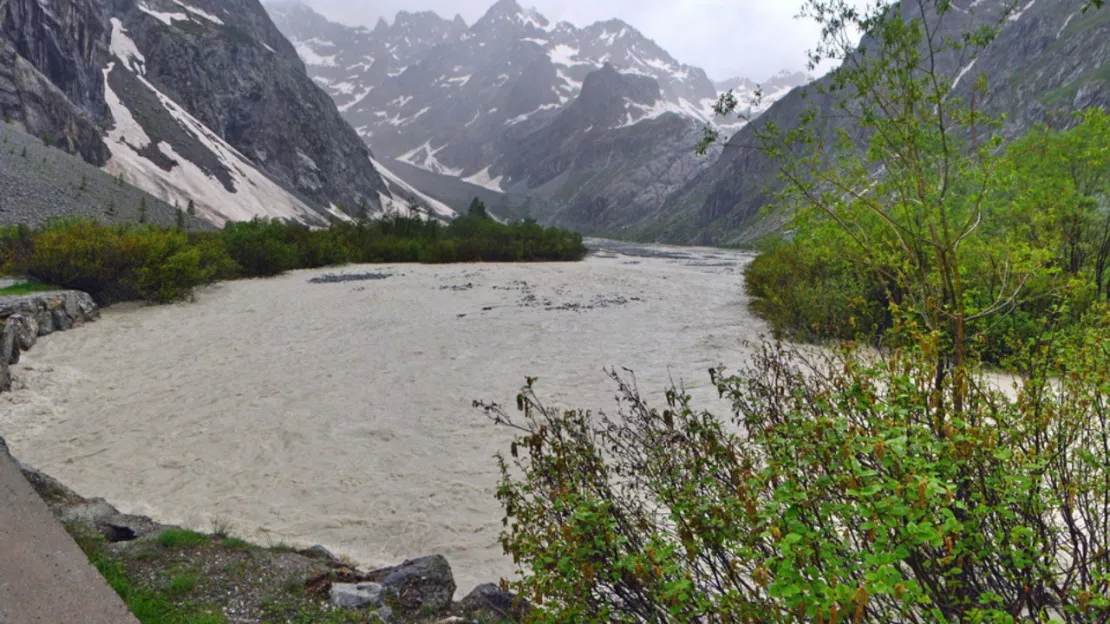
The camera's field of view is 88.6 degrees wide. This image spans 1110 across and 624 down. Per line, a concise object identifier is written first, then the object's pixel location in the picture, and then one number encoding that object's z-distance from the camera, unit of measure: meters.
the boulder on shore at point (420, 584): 4.68
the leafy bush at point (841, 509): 2.09
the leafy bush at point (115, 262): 17.72
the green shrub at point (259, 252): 29.77
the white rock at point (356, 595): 4.44
